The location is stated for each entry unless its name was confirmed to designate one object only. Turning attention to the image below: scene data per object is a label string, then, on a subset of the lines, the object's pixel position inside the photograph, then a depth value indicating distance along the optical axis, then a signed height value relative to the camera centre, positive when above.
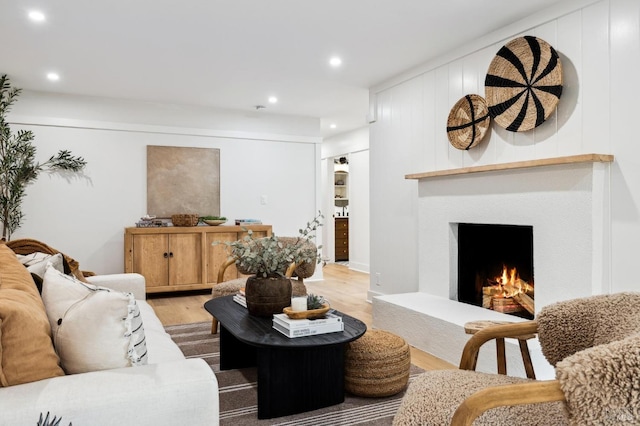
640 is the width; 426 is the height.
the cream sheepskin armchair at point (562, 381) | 0.89 -0.41
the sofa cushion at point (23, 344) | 1.17 -0.36
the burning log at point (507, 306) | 3.28 -0.73
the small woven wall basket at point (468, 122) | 3.50 +0.71
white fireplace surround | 2.60 -0.22
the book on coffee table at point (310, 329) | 2.18 -0.61
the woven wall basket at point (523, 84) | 2.94 +0.88
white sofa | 1.11 -0.49
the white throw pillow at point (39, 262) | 2.12 -0.26
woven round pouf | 2.37 -0.86
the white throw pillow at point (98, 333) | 1.31 -0.37
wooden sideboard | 5.12 -0.53
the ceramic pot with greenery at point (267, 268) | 2.47 -0.33
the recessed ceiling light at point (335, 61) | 4.06 +1.39
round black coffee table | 2.12 -0.79
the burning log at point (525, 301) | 3.12 -0.67
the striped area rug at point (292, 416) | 2.14 -1.02
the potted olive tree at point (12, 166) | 4.70 +0.51
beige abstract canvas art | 5.61 +0.40
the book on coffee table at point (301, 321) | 2.19 -0.57
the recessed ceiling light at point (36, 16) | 3.06 +1.39
